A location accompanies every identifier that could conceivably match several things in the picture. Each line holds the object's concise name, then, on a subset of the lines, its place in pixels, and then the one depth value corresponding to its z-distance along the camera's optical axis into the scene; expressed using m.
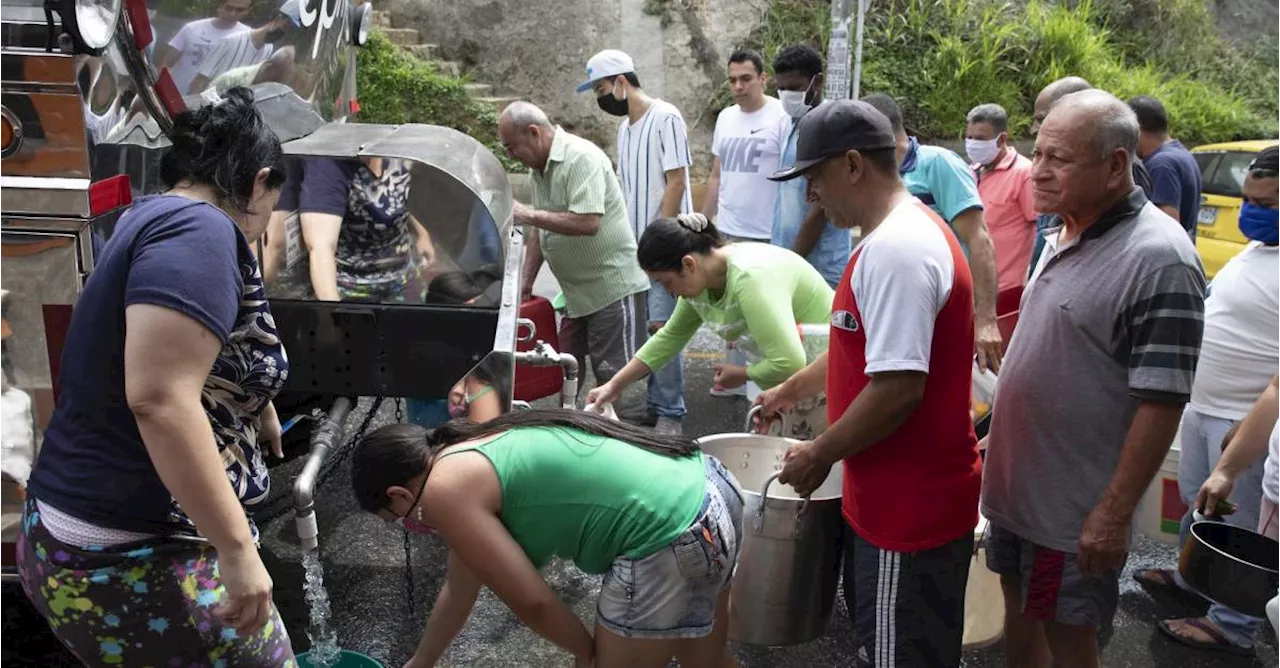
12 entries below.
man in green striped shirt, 4.90
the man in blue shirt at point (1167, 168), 4.99
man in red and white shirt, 2.32
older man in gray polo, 2.29
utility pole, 7.70
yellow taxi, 7.56
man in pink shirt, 5.12
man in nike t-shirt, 5.79
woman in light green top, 3.59
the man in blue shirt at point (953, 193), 4.34
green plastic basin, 2.94
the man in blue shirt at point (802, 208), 5.16
